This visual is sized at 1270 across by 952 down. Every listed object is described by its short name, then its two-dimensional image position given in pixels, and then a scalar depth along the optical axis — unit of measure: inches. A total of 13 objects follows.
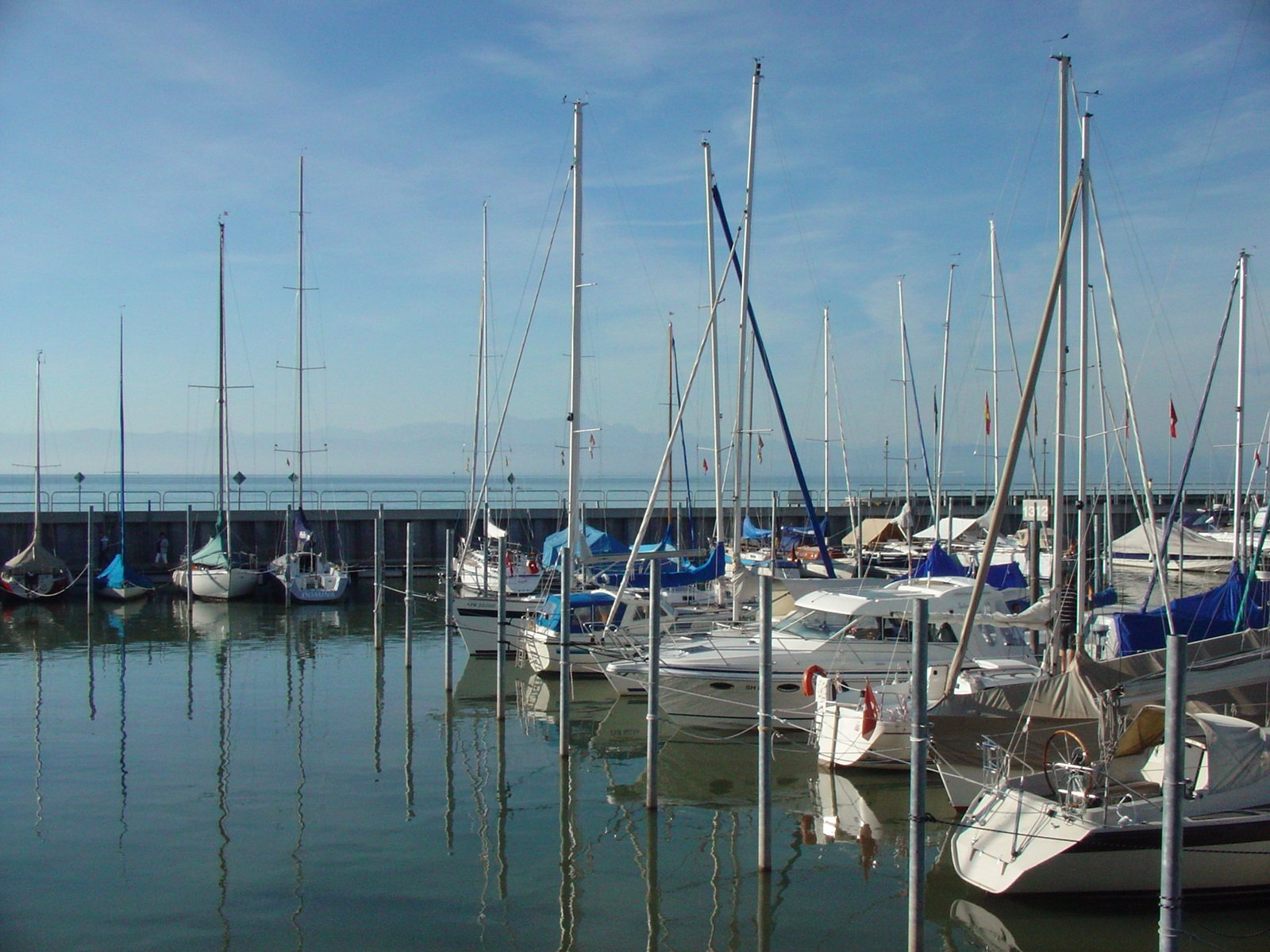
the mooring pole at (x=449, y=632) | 936.9
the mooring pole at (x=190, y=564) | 1486.2
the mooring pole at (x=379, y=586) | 1156.5
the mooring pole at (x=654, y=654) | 581.9
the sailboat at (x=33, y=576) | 1533.0
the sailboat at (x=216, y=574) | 1571.1
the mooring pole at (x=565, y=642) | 687.1
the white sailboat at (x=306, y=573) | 1567.4
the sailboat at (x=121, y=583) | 1560.0
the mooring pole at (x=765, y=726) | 504.4
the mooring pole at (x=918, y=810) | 402.3
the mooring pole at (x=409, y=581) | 1011.9
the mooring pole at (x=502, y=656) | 792.9
